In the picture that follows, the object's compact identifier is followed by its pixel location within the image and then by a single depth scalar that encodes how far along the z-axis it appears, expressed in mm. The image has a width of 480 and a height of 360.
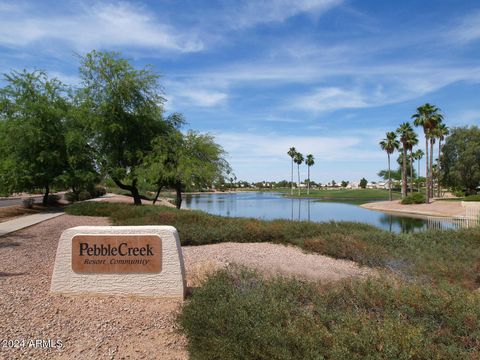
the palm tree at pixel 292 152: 109138
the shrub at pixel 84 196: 37672
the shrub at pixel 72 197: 34628
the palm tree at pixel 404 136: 58531
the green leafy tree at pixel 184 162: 22250
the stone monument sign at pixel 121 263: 6898
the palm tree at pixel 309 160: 112438
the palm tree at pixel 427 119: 50250
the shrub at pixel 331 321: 3711
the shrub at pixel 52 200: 30484
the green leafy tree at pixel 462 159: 52844
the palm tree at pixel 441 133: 57356
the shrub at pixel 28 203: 25273
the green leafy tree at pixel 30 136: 22375
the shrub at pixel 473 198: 38688
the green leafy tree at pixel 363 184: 170250
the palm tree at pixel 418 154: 97344
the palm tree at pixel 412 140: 58188
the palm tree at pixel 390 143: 64075
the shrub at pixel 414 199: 50625
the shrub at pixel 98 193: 43638
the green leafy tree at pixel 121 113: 23781
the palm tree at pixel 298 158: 109612
